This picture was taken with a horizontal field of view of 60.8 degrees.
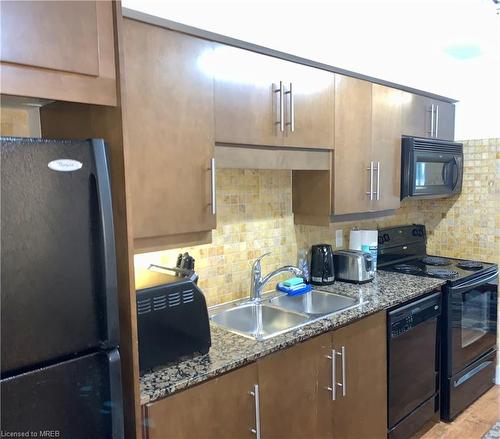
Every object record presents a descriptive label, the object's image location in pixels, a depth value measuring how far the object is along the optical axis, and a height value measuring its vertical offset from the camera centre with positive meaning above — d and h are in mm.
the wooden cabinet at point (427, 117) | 2740 +461
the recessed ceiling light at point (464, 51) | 2805 +898
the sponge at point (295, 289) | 2322 -557
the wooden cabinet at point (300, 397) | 1420 -814
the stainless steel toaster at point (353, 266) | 2553 -482
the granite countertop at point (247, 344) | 1386 -613
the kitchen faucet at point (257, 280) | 2227 -484
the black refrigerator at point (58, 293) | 958 -243
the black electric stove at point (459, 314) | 2637 -847
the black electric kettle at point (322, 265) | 2518 -462
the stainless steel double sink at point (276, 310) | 2111 -640
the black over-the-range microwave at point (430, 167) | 2711 +117
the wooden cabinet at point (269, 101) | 1728 +389
